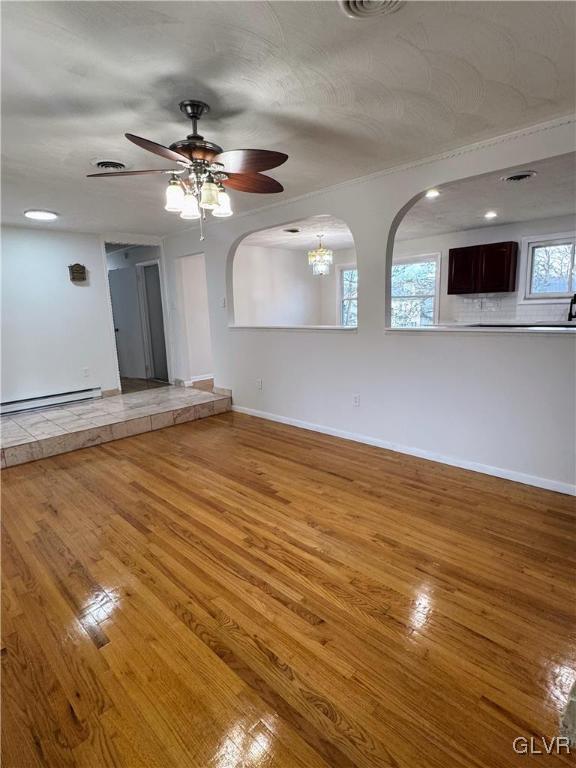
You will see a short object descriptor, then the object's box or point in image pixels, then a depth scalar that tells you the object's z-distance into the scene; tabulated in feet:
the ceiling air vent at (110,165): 9.22
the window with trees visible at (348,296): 27.48
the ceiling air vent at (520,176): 11.10
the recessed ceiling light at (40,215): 13.52
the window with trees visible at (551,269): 17.34
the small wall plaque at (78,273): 16.87
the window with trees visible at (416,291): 22.08
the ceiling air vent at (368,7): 4.57
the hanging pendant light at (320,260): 20.27
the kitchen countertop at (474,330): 8.72
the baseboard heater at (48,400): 15.97
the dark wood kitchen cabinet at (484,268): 18.22
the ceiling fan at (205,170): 6.43
